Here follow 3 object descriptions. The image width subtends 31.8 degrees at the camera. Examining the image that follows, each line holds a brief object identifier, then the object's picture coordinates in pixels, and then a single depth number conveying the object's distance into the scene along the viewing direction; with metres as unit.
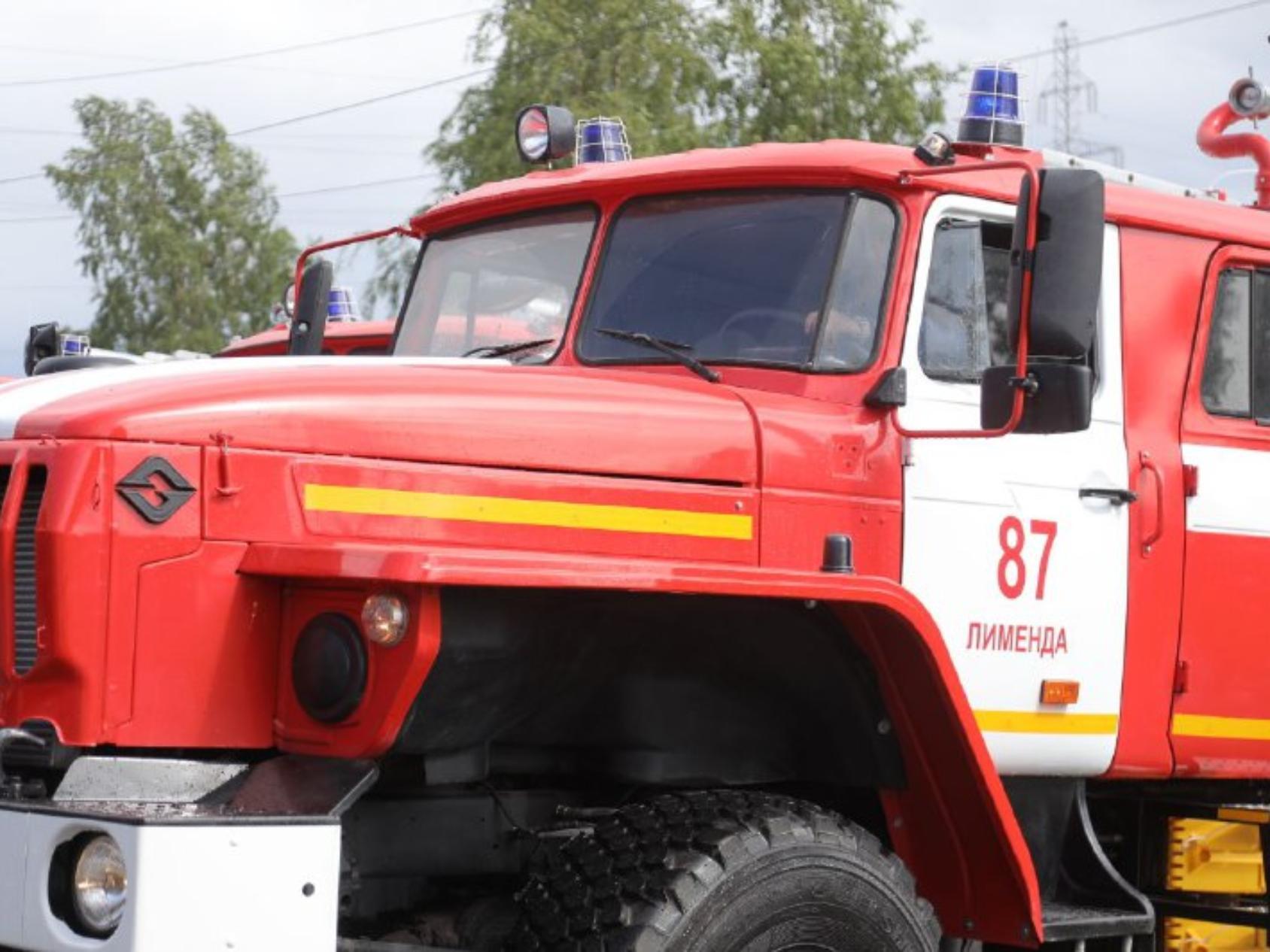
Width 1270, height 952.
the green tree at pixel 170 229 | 40.72
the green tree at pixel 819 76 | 26.92
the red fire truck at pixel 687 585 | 4.20
